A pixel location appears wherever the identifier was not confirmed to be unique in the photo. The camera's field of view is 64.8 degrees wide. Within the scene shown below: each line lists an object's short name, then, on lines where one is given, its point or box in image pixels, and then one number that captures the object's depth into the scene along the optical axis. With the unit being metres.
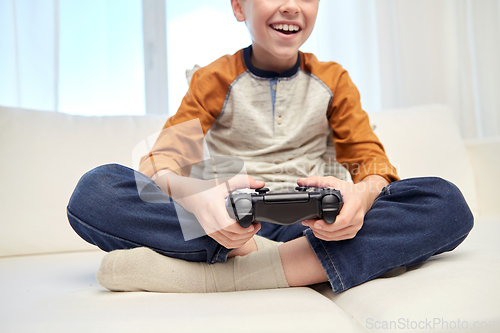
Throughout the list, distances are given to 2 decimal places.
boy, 0.55
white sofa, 0.43
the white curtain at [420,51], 1.84
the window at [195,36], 1.75
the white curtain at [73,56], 1.44
